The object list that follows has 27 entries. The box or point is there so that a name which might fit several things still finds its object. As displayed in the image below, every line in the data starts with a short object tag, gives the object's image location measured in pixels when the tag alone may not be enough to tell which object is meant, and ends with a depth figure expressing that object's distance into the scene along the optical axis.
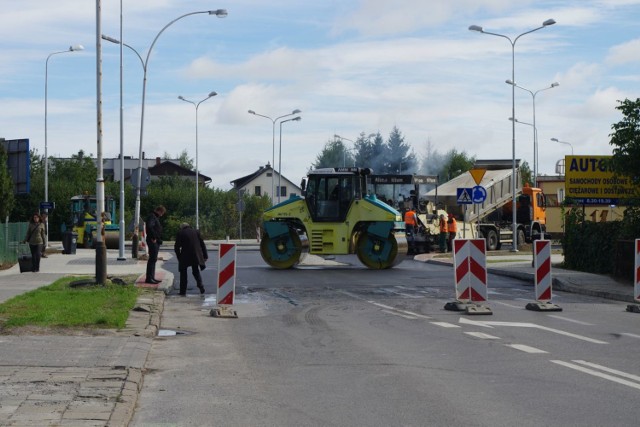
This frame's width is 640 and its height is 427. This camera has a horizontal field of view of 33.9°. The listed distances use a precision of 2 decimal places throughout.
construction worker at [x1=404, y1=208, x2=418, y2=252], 43.14
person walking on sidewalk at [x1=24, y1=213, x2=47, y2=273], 27.78
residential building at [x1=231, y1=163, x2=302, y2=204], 134.75
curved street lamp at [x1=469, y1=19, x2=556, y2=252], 44.75
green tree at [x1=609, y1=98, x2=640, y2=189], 24.81
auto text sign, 29.34
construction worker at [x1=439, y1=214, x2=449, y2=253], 42.06
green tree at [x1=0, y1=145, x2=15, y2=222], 43.31
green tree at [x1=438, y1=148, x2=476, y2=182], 110.92
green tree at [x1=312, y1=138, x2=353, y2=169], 139.44
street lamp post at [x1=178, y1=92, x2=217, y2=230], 65.61
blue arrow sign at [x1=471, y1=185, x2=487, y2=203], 33.38
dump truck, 46.25
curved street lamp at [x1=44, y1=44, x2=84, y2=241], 59.94
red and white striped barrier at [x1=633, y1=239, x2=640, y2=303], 18.56
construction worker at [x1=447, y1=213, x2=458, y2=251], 41.78
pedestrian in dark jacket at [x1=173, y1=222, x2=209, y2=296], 21.78
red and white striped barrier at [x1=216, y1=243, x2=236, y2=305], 16.94
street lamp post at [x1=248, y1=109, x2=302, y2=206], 76.81
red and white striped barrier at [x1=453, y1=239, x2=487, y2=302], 17.38
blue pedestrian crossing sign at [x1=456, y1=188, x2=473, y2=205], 33.52
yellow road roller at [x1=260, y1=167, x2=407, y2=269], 30.64
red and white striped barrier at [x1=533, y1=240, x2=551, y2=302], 17.97
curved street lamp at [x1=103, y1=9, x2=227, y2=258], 35.83
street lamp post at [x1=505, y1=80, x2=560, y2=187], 49.97
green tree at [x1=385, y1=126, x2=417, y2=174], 96.19
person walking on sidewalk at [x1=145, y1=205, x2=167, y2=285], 22.73
